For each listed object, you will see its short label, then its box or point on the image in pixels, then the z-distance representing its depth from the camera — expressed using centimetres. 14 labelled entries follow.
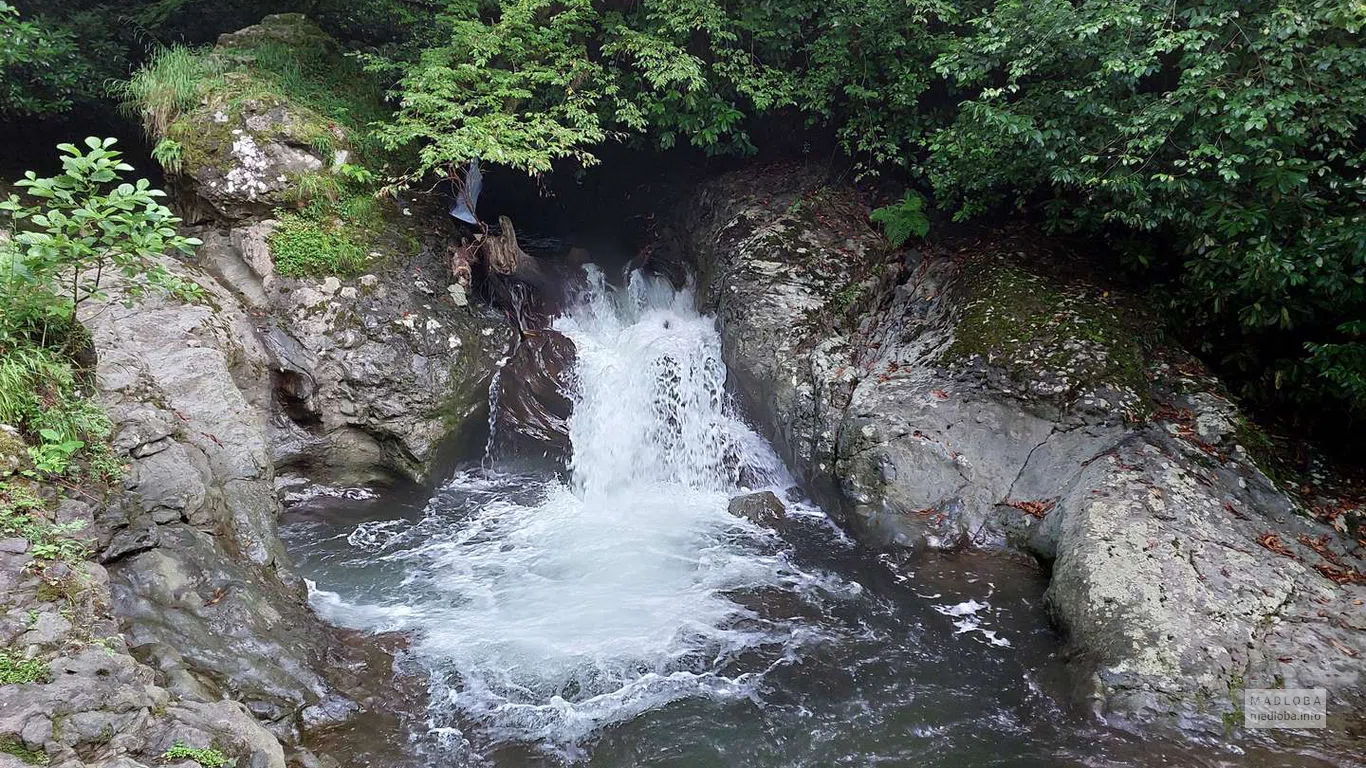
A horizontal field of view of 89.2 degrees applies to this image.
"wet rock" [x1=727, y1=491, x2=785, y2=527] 782
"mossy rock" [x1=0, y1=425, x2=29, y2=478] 358
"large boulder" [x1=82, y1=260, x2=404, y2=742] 404
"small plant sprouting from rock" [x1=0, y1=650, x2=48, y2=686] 280
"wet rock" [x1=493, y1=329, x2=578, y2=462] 894
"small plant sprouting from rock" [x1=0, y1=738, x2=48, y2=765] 260
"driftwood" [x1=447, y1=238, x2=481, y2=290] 914
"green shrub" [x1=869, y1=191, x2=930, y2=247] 886
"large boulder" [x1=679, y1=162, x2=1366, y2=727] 488
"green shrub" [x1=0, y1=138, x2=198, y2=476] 358
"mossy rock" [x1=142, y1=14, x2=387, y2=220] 806
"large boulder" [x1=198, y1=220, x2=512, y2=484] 773
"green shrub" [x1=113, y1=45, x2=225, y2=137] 817
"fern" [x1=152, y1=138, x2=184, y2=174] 791
